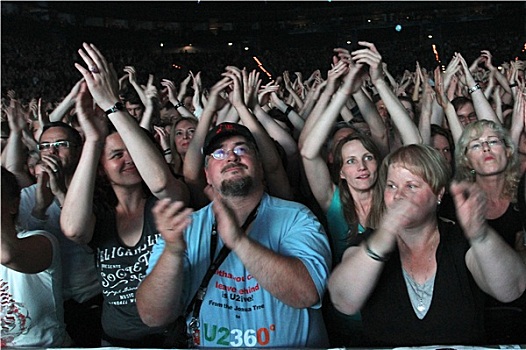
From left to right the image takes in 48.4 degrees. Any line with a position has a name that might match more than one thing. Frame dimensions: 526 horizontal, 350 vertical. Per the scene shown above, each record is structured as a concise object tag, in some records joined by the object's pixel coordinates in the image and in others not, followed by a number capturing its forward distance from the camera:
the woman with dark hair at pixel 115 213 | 1.69
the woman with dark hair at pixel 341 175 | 1.94
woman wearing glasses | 1.85
